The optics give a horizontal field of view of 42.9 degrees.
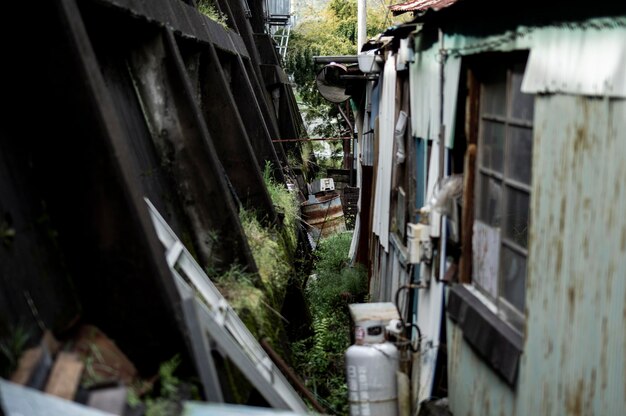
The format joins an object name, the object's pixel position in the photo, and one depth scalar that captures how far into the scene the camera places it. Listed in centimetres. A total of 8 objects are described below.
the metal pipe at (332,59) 1536
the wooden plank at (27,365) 369
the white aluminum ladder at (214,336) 467
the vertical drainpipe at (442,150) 671
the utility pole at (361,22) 2062
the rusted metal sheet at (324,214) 1761
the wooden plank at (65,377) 377
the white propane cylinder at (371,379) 724
